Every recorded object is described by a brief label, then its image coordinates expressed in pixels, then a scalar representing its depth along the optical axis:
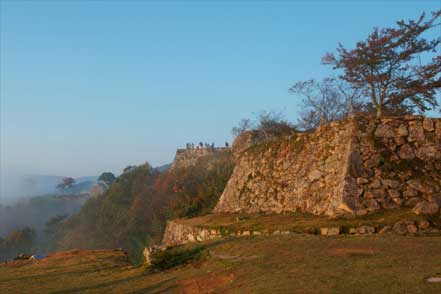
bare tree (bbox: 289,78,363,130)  22.89
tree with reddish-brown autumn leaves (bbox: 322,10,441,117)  16.16
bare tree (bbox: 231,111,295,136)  25.89
